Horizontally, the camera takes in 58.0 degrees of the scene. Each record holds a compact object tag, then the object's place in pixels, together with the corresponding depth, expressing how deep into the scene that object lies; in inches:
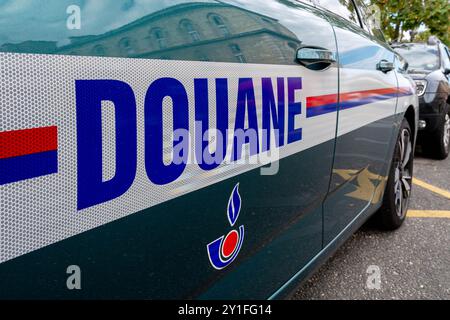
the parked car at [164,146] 24.7
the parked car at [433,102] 191.8
